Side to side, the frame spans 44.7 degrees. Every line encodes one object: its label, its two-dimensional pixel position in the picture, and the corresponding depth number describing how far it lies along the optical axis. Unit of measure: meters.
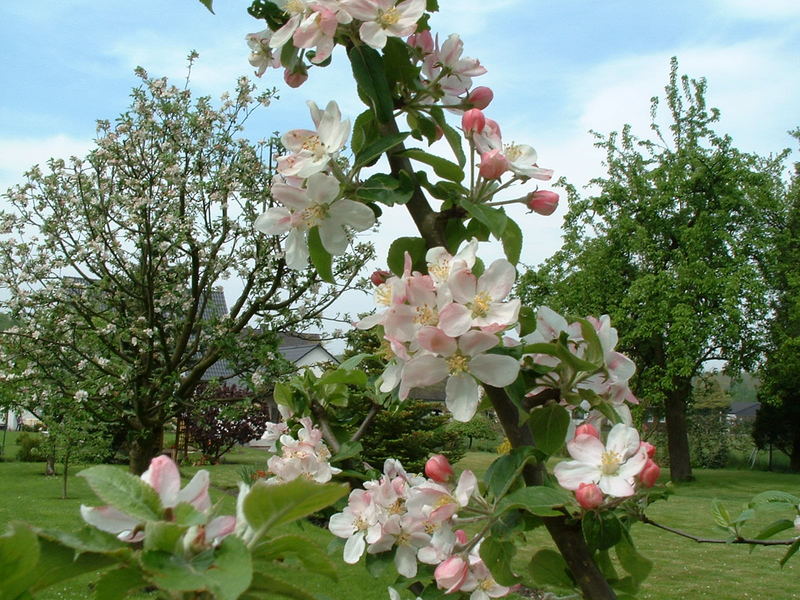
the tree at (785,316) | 14.29
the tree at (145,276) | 6.07
